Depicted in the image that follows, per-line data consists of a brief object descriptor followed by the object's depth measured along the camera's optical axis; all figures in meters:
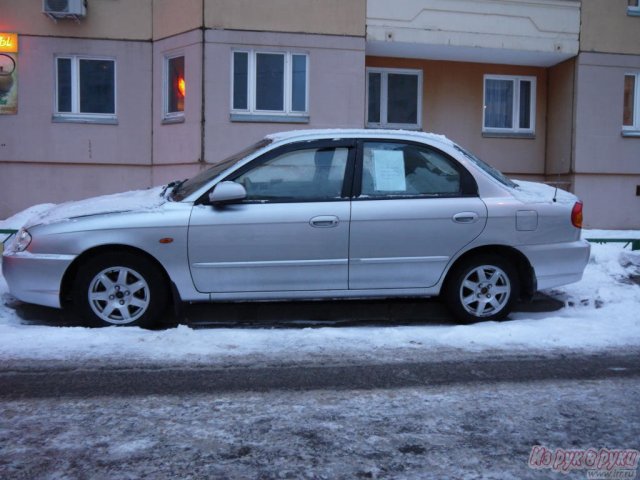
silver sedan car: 5.70
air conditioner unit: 11.45
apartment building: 11.45
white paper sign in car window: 6.08
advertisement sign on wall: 11.92
